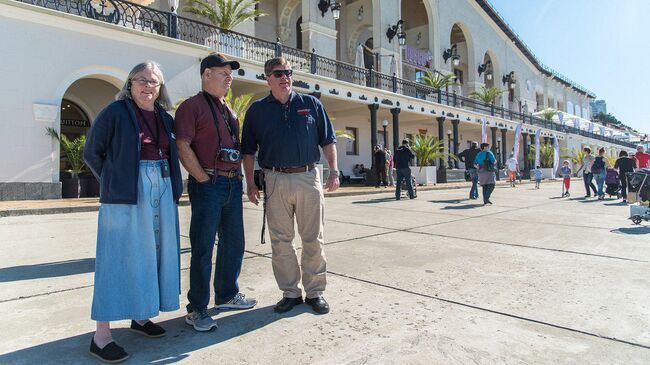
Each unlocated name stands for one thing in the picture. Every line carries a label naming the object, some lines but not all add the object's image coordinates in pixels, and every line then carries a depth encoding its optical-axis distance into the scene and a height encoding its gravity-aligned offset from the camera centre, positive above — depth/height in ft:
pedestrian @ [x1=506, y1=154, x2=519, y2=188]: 68.90 +0.63
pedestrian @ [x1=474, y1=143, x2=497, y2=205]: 35.47 +0.11
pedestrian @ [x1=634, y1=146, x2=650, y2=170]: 38.70 +1.08
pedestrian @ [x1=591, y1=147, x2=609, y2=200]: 43.73 +0.01
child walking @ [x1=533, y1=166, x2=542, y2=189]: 63.50 -0.74
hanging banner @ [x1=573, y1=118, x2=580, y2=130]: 139.32 +16.62
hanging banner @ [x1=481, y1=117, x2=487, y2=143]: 74.84 +8.06
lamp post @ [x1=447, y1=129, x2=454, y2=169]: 108.58 +8.90
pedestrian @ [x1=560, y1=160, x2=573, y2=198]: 47.61 -0.62
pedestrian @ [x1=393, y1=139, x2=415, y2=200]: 40.98 +0.78
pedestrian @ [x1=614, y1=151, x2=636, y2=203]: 42.22 +0.48
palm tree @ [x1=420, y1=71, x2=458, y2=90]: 83.87 +19.39
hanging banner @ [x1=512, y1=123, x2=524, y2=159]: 77.51 +6.81
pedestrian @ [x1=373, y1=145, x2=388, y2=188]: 59.26 +1.64
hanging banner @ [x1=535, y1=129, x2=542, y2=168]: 85.77 +4.40
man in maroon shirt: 8.88 -0.21
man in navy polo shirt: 10.18 -0.07
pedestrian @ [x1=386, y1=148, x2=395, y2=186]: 62.02 +0.63
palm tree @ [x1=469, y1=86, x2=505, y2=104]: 100.78 +19.31
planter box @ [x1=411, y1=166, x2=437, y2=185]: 64.54 -0.11
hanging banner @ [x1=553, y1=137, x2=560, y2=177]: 85.41 +3.58
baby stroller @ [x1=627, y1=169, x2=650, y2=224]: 23.61 -1.49
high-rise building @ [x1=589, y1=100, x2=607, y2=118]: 559.67 +94.16
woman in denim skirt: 7.54 -0.74
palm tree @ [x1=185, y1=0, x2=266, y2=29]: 49.06 +20.08
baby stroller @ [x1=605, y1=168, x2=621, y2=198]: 45.57 -1.25
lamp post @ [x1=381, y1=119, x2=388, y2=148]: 80.39 +9.82
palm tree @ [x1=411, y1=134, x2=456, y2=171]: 61.80 +3.68
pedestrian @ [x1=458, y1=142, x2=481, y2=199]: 41.16 +0.82
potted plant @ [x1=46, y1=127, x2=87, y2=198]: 37.68 +1.23
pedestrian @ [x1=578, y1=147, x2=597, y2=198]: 46.34 +0.15
